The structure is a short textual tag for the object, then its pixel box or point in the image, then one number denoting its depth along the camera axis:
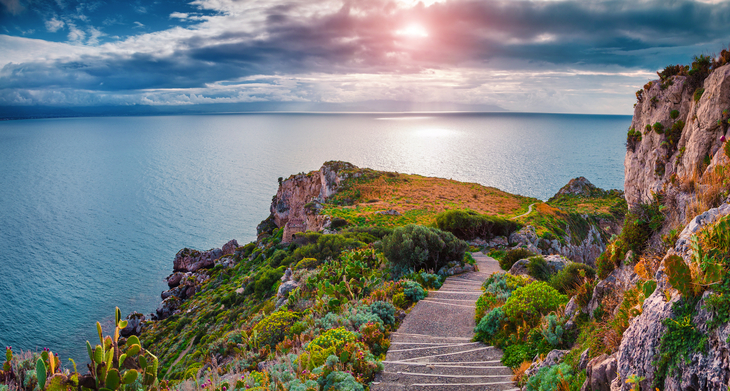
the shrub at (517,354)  9.18
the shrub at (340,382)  8.46
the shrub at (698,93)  17.96
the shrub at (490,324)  10.73
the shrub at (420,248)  18.48
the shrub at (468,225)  29.05
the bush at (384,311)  12.68
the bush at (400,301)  14.05
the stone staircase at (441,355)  8.77
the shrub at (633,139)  24.55
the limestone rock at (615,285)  7.54
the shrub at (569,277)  12.05
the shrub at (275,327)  14.01
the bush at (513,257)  20.03
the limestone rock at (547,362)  7.77
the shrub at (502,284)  13.32
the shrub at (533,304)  10.53
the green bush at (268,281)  29.97
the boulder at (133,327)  41.72
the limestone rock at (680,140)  8.14
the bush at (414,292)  14.55
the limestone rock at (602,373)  5.97
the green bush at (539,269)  15.81
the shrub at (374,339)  10.87
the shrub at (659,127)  21.28
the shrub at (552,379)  6.86
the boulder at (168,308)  44.04
